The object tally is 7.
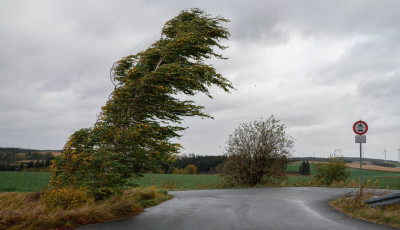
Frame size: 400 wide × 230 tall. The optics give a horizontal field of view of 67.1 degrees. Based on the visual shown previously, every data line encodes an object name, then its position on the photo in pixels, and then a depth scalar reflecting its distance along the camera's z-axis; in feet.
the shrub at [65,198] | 27.89
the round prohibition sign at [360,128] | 40.55
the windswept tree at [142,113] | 33.78
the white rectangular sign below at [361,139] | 39.96
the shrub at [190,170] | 318.04
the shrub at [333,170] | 87.81
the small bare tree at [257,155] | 85.71
